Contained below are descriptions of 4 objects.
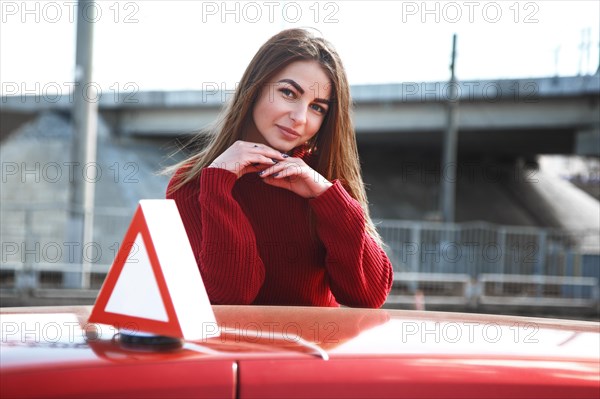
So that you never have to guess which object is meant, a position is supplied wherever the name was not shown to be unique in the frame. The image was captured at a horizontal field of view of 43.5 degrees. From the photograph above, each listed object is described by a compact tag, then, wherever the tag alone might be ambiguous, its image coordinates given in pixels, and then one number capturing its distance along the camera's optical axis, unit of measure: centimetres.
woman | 217
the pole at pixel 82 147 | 1313
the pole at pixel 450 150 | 2112
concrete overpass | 2288
